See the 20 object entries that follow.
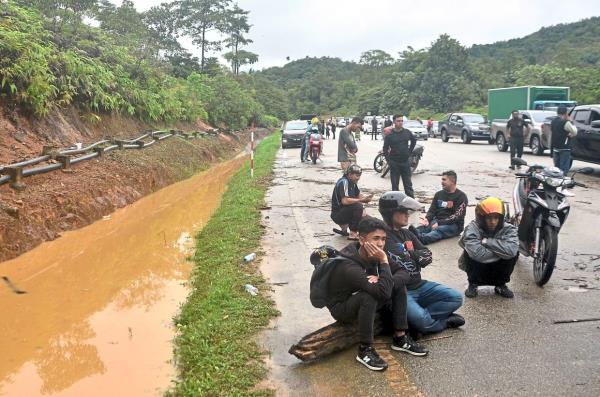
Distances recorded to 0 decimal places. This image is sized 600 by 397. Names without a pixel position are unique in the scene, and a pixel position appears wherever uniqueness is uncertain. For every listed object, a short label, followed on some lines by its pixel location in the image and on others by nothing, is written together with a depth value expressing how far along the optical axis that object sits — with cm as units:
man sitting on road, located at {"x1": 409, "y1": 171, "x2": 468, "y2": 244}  838
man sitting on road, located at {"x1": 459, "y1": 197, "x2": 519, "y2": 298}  554
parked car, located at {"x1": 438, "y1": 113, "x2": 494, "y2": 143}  2902
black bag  434
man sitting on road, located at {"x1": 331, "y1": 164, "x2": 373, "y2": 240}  843
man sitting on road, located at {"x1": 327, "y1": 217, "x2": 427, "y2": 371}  417
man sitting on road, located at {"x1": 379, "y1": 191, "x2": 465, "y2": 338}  471
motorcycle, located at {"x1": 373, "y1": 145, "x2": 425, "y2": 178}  1569
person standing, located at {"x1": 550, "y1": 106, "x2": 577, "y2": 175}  1294
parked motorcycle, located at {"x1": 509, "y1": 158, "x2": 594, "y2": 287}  589
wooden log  433
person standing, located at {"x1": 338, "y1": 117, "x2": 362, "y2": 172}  1290
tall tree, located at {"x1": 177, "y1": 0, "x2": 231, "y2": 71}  5331
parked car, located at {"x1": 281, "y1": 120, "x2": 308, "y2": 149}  3062
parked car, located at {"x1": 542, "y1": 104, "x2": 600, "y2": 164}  1448
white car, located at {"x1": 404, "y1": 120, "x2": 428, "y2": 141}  3322
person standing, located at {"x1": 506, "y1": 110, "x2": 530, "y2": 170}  1673
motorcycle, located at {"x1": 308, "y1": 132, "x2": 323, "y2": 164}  2067
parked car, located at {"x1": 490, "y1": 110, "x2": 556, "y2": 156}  2058
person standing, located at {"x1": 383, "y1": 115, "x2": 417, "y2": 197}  1116
